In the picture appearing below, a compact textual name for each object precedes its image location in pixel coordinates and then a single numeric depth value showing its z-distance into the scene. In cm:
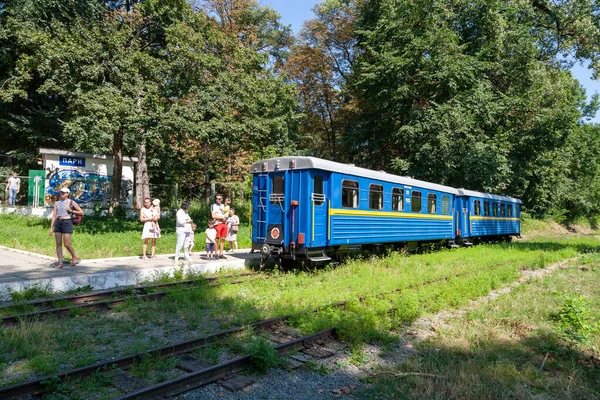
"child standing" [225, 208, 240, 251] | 1366
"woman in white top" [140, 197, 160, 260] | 1145
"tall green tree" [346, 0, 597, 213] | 2206
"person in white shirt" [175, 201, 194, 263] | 1137
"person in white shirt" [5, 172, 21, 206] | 2061
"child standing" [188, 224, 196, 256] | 1244
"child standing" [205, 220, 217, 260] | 1255
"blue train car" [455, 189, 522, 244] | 1880
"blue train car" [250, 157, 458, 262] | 1059
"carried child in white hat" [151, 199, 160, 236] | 1171
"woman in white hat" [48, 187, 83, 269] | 957
